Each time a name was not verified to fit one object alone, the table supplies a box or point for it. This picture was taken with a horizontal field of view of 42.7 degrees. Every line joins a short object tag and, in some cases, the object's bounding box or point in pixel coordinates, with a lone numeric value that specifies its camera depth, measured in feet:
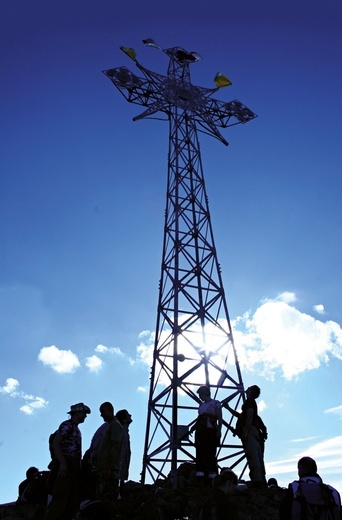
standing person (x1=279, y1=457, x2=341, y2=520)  13.44
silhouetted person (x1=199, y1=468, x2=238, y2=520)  13.88
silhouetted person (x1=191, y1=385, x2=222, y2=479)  24.66
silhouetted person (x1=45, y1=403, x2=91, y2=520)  16.49
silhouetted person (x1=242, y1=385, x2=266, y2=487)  25.25
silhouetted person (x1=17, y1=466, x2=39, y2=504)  19.98
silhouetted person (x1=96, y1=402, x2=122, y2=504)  19.58
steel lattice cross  35.37
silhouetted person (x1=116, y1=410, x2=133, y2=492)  26.66
